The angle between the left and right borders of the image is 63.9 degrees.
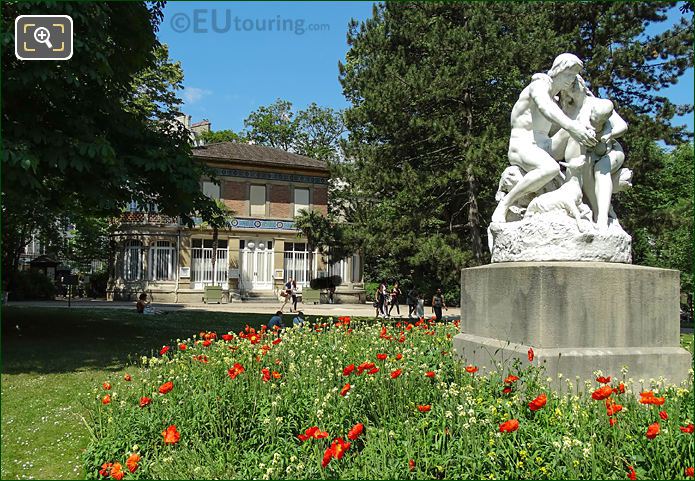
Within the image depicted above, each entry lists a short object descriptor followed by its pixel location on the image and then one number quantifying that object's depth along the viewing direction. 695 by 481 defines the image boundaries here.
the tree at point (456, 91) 18.59
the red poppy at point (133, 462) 3.86
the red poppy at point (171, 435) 3.82
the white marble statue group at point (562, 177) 6.37
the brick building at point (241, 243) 34.38
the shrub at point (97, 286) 38.25
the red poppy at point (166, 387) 4.55
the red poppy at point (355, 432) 3.68
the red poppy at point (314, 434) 3.72
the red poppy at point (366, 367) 4.87
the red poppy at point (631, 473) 3.50
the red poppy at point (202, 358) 6.36
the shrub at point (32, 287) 31.68
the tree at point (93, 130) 9.02
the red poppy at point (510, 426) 3.66
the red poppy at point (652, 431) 3.54
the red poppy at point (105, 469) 4.44
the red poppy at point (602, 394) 3.97
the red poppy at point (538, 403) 3.98
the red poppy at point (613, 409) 4.05
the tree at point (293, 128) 49.81
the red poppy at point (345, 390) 4.45
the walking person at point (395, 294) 26.35
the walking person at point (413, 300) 23.37
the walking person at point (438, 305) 20.97
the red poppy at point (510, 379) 4.78
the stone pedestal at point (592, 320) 5.73
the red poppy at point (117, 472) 3.81
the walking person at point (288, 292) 25.81
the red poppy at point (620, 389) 4.43
